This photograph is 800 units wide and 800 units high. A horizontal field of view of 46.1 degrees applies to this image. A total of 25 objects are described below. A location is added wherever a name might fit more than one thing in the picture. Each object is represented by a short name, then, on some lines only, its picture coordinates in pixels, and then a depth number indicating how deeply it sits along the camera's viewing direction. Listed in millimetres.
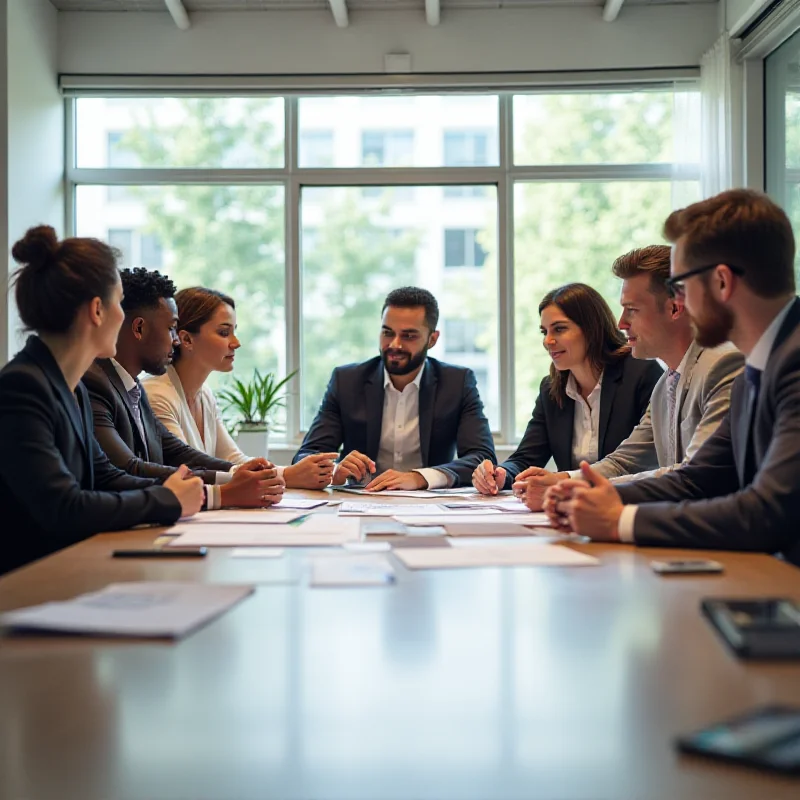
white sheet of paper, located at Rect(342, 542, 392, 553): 1774
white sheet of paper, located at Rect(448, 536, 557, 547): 1848
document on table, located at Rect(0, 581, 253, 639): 1098
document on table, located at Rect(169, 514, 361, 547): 1837
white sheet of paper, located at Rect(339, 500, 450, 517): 2377
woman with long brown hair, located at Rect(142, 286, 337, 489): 3443
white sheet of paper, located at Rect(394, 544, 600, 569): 1614
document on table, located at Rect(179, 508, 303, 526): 2162
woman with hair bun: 1906
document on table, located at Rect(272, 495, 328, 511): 2544
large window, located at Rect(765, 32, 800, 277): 5066
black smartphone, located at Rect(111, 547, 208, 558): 1666
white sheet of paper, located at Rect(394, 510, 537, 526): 2188
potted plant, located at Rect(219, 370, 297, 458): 5711
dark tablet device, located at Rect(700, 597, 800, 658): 990
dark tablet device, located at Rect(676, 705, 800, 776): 693
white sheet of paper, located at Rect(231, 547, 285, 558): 1696
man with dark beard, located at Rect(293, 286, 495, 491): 3906
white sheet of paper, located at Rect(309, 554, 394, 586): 1449
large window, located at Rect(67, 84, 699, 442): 6195
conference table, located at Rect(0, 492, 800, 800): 714
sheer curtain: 5574
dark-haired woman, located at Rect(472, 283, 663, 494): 3432
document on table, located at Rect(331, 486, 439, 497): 2955
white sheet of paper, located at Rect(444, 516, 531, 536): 1996
